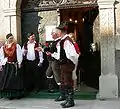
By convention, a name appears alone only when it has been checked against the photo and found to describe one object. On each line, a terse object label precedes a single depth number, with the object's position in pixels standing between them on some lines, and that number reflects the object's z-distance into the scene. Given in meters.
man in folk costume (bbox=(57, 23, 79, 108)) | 7.88
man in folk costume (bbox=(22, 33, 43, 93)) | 9.42
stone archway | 8.72
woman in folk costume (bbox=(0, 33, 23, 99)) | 9.09
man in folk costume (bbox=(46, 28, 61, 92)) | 8.30
